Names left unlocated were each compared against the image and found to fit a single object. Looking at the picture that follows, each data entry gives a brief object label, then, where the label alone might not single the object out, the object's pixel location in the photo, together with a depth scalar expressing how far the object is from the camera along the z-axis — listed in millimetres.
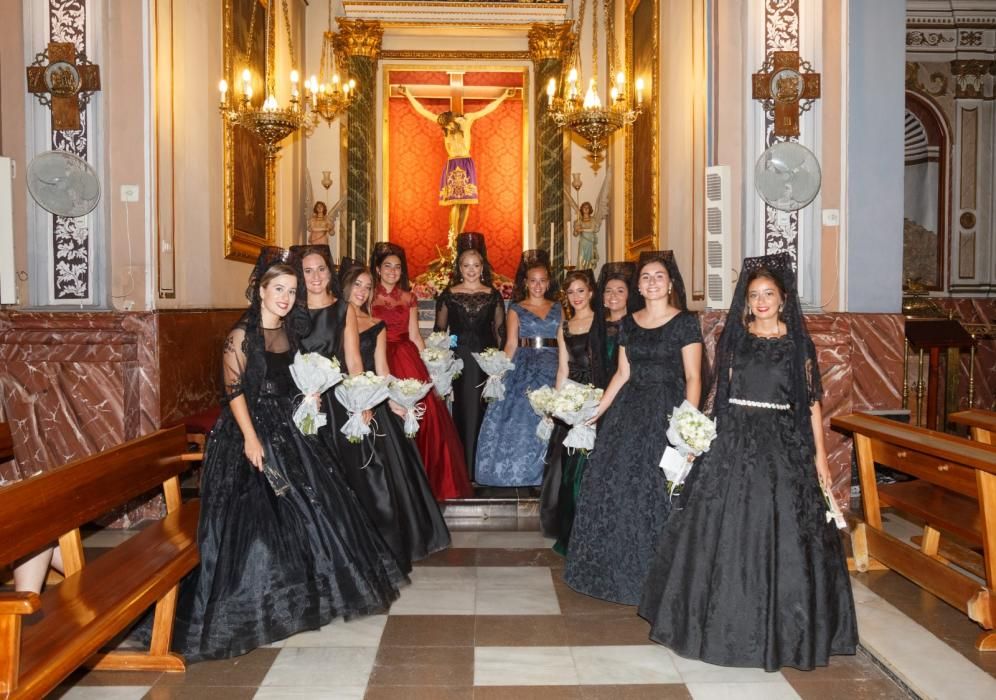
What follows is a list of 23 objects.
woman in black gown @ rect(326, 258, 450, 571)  5410
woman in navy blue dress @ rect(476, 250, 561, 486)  7207
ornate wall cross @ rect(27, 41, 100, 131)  6480
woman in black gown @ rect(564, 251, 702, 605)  4762
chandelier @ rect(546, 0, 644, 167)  8469
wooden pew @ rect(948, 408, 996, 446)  5266
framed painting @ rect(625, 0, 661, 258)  9195
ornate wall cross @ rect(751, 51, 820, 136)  6855
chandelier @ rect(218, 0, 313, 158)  7902
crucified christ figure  12531
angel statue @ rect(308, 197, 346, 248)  11344
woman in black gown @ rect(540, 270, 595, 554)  5723
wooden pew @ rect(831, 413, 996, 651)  4152
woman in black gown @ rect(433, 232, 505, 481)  7582
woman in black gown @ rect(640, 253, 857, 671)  3801
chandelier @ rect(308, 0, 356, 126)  10117
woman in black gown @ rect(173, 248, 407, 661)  4035
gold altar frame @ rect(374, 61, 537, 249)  12438
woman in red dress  6812
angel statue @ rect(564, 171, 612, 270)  11328
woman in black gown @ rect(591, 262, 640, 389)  5812
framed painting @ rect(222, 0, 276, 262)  8633
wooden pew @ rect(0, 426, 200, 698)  2809
